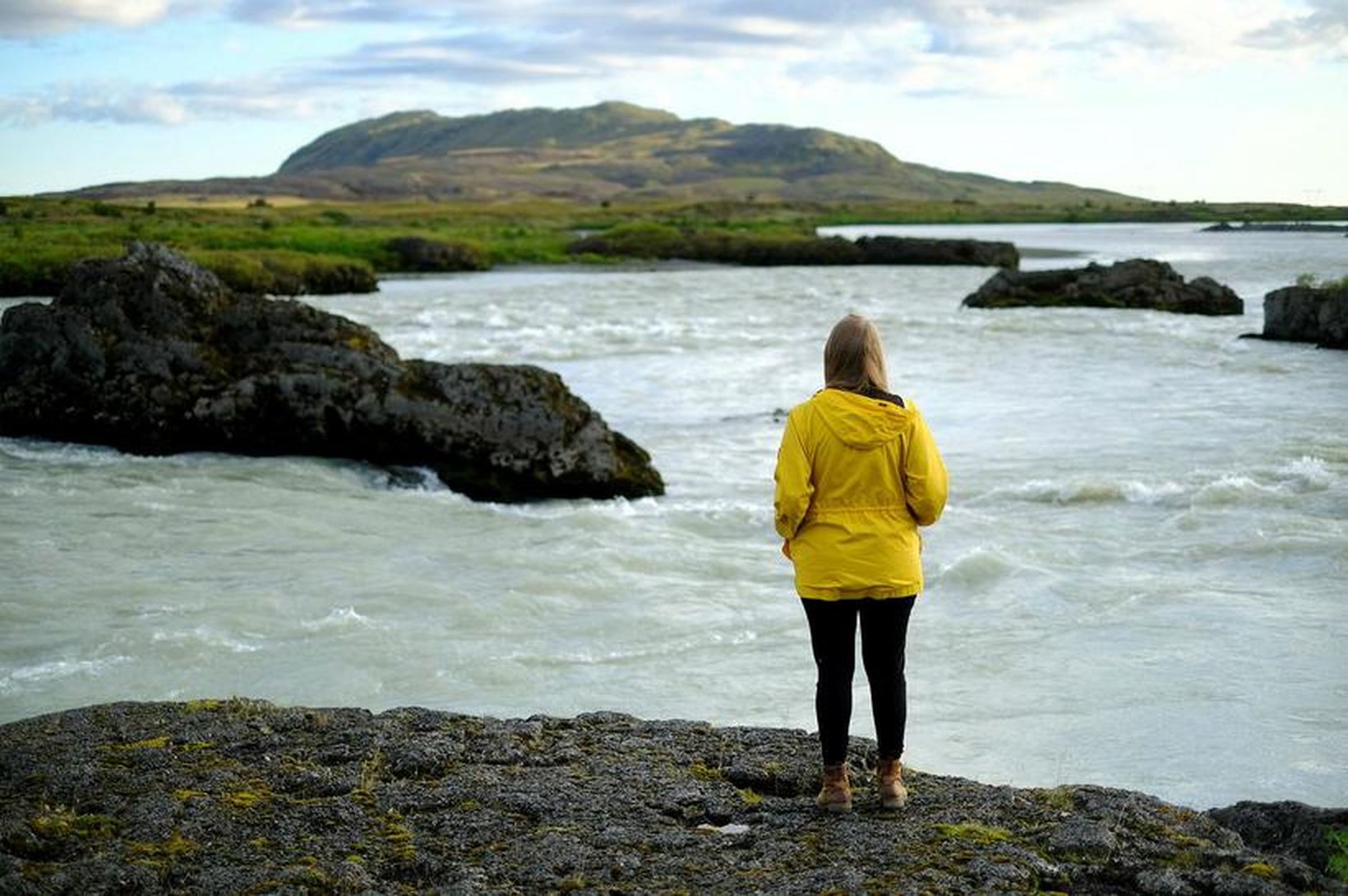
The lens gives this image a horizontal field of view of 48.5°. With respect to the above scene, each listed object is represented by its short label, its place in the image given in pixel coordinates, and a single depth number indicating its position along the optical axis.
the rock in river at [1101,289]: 51.88
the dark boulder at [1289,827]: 6.36
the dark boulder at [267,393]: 19.03
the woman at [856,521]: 6.71
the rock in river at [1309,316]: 38.41
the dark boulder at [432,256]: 76.44
